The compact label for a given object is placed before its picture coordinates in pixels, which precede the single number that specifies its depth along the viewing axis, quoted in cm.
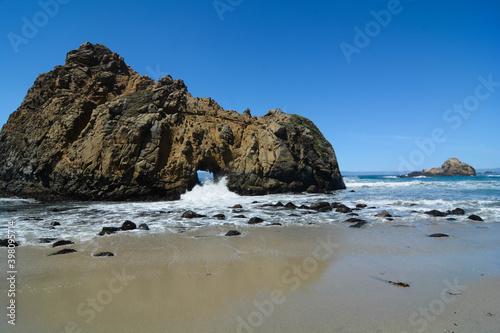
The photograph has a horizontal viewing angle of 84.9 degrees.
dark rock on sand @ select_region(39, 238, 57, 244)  930
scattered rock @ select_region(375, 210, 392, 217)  1413
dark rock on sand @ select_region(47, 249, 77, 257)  788
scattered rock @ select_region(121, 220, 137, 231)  1144
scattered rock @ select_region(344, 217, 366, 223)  1277
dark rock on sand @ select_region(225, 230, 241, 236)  1041
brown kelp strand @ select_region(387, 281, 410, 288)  542
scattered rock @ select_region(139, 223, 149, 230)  1157
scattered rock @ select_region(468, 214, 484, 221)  1288
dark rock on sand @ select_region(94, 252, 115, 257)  777
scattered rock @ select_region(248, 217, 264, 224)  1293
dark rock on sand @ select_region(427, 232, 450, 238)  973
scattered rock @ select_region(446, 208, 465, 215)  1453
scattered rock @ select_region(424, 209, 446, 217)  1423
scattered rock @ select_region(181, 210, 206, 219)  1442
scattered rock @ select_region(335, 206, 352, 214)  1602
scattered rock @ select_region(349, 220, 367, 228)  1190
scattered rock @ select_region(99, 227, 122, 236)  1056
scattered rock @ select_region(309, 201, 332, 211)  1705
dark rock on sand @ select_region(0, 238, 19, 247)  881
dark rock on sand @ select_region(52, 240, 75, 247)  879
